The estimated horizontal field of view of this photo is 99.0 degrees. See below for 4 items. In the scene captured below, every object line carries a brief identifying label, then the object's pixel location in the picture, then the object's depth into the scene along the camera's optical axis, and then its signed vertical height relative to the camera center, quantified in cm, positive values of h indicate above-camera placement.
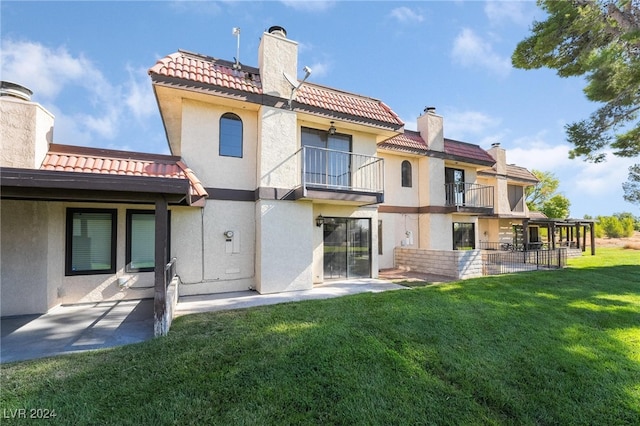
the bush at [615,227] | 3584 -69
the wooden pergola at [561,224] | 1980 -23
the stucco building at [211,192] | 590 +70
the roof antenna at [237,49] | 906 +605
